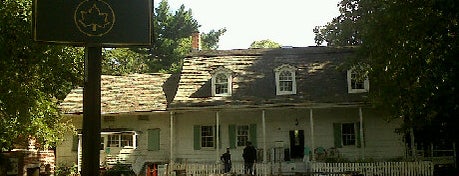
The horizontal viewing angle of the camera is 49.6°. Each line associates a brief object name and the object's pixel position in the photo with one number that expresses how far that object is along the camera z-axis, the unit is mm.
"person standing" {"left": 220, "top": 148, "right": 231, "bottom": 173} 21312
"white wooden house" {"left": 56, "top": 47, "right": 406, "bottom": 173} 24094
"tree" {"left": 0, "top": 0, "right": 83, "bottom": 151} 14913
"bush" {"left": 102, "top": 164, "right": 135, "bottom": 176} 23594
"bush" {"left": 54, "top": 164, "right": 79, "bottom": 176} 25516
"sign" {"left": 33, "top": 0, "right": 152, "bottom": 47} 5758
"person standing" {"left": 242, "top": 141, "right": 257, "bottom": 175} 20938
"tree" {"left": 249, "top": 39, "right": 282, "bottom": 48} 65250
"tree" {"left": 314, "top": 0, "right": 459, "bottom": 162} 15203
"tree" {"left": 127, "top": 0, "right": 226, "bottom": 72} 49188
